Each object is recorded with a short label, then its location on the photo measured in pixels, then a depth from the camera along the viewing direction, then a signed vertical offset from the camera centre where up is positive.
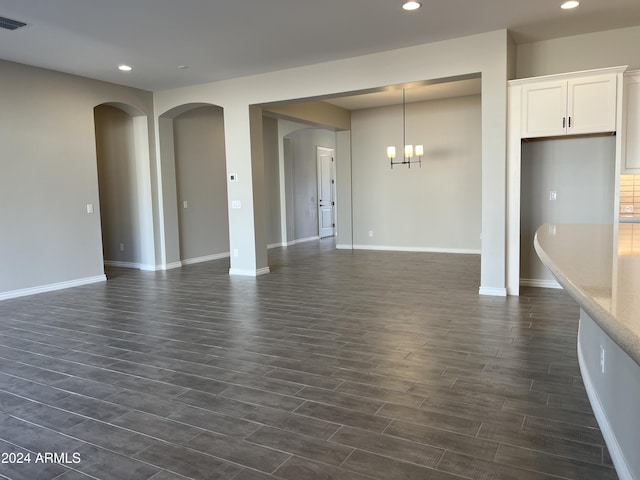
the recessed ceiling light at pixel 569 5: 4.32 +1.73
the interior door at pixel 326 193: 12.51 +0.12
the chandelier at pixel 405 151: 8.63 +0.81
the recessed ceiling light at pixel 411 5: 4.28 +1.75
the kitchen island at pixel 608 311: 0.99 -0.26
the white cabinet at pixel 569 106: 4.86 +0.89
